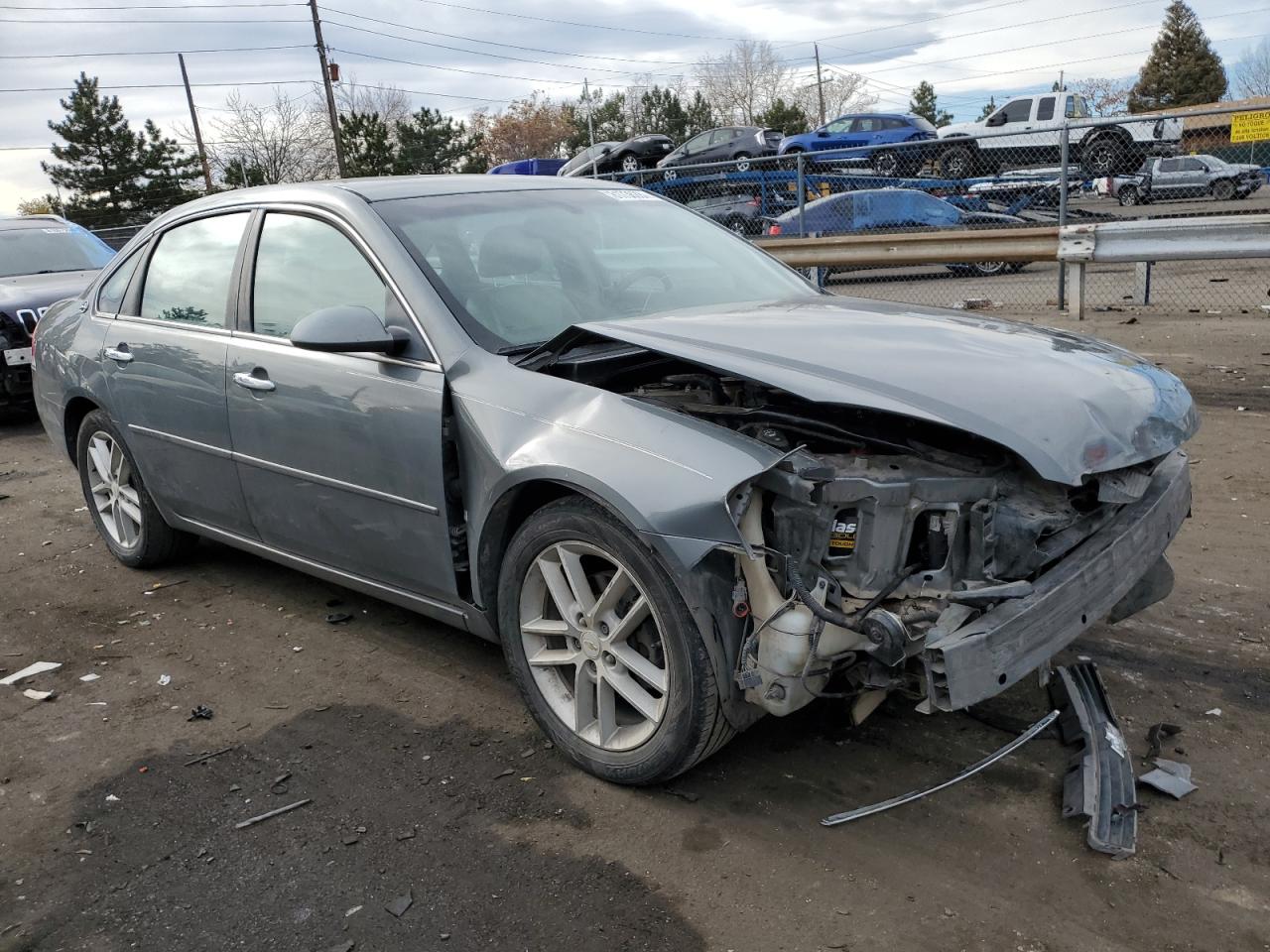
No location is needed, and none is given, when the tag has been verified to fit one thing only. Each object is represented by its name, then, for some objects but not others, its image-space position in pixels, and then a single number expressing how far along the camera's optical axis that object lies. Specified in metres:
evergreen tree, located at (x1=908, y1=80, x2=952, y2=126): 82.00
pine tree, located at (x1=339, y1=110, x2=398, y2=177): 46.75
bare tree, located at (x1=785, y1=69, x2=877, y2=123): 84.12
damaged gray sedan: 2.70
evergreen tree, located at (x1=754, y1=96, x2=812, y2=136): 55.50
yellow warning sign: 9.84
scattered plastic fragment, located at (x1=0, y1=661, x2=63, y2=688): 4.20
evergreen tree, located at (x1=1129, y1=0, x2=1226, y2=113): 61.31
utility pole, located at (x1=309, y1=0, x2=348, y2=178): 39.34
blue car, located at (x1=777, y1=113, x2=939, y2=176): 25.25
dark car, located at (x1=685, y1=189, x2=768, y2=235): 15.63
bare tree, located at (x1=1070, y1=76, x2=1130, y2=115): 73.44
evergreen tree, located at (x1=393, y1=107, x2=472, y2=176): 49.47
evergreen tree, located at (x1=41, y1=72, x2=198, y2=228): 51.38
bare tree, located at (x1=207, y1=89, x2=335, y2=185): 62.03
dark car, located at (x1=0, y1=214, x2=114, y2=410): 9.45
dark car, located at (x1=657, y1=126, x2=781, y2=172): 25.73
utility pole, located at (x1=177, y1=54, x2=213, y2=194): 50.34
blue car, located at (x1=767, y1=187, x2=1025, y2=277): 13.73
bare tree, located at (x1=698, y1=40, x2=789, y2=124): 79.81
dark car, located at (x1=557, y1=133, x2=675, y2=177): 26.24
